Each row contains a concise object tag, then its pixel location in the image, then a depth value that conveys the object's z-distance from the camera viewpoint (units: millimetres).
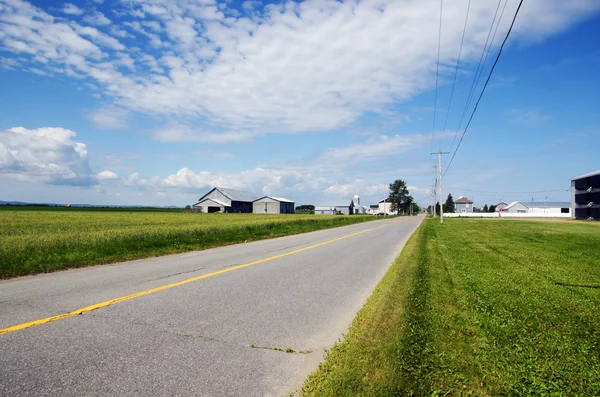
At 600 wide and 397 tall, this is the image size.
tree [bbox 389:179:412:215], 141500
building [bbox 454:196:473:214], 149500
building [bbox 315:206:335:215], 133525
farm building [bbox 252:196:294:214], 100625
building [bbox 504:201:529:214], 126875
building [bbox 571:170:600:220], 61688
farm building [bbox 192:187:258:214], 92750
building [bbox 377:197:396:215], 168875
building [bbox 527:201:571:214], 119375
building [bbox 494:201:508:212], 148875
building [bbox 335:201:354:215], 135500
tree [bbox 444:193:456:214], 154375
